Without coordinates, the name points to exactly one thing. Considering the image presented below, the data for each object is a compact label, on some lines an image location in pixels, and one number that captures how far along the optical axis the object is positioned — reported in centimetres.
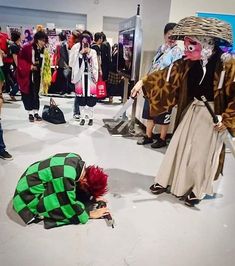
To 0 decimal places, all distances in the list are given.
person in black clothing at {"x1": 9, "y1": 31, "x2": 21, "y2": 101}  536
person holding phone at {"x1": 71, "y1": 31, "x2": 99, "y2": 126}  382
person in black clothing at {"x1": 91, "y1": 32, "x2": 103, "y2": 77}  493
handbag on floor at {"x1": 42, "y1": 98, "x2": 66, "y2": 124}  423
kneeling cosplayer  178
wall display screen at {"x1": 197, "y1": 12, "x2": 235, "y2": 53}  351
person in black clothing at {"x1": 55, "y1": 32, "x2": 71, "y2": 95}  606
